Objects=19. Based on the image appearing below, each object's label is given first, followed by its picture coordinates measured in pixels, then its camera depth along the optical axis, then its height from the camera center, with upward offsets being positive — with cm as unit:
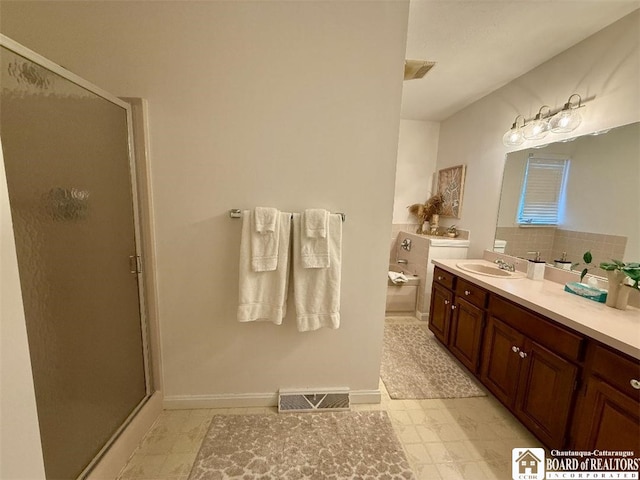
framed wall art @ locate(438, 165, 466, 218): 296 +33
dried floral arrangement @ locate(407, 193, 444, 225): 333 +7
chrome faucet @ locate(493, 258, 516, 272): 214 -44
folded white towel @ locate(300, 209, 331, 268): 137 -17
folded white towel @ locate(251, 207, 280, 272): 135 -17
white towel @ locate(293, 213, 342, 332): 142 -45
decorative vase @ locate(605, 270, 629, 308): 134 -36
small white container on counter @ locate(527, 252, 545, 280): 188 -41
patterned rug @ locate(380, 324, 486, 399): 179 -129
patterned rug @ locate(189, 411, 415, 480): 122 -131
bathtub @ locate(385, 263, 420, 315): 294 -101
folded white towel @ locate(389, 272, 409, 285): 290 -78
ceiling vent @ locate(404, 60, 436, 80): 170 +105
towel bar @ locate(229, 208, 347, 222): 140 -4
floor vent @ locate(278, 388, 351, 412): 158 -124
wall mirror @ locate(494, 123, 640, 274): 147 +11
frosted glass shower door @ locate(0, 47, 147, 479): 88 -21
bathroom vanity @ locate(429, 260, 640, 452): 101 -73
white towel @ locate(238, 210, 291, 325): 138 -44
